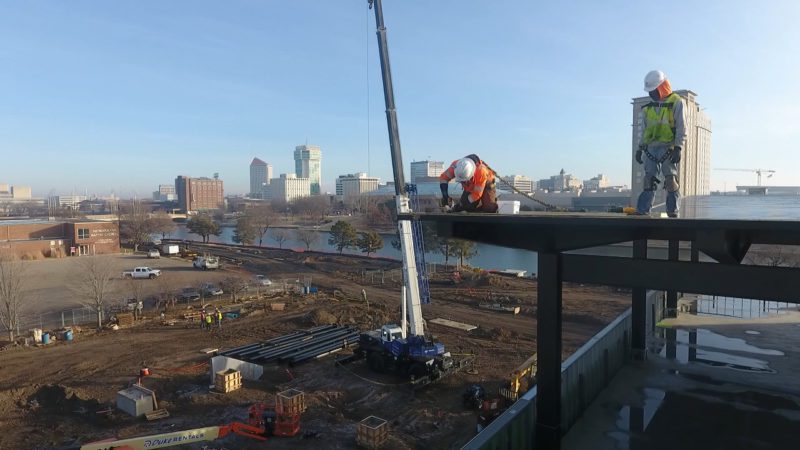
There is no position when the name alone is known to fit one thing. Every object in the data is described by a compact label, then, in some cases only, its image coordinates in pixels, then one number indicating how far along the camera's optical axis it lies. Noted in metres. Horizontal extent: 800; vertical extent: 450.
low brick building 55.69
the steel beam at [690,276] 4.59
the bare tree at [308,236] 65.25
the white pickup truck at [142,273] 42.06
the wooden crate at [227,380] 17.62
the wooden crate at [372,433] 13.29
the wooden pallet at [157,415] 15.48
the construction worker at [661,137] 5.88
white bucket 6.57
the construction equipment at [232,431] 12.43
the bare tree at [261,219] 82.35
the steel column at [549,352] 5.94
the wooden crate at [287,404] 14.80
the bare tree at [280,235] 71.55
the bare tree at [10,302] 25.53
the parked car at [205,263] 46.69
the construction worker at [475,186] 6.97
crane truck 17.22
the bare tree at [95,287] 27.62
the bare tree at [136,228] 67.79
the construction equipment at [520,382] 16.11
